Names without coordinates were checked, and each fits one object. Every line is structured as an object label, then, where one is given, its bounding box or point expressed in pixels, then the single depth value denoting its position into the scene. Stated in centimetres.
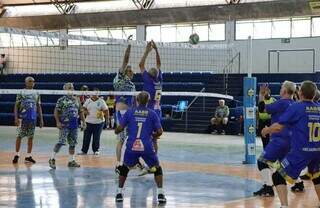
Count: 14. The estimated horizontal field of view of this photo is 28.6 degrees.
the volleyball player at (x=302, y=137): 788
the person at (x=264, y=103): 1130
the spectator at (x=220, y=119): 2786
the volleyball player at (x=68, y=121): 1344
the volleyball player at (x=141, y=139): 906
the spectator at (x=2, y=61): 3859
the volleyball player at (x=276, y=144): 920
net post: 1445
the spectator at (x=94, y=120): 1706
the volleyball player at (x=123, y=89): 1245
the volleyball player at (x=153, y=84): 1213
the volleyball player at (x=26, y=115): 1412
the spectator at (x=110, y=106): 2978
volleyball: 2295
